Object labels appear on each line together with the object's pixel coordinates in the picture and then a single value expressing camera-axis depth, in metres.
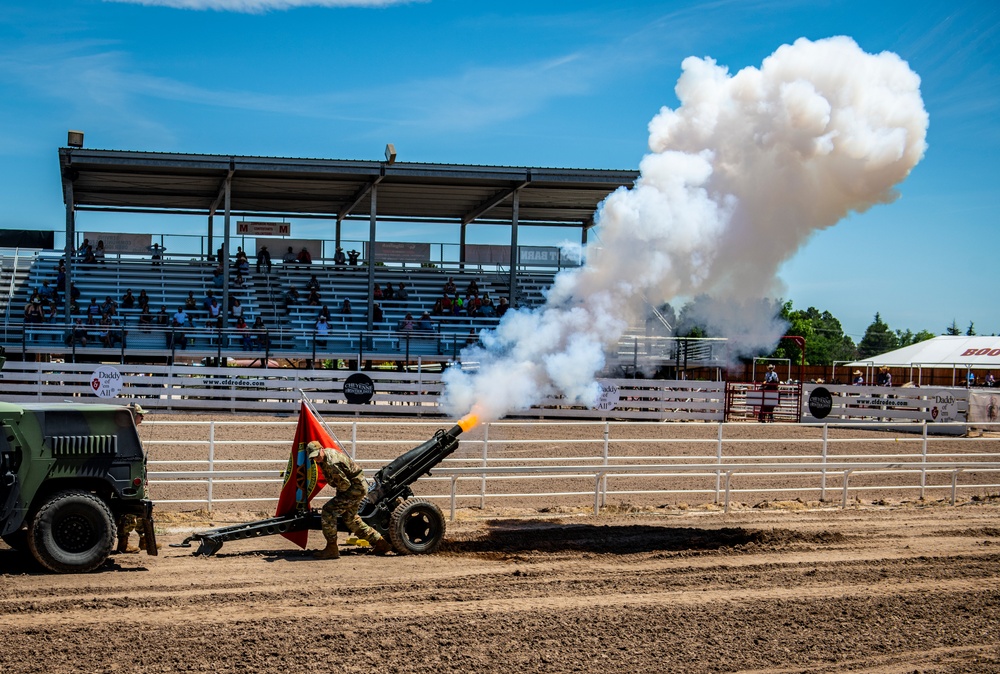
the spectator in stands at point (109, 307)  31.88
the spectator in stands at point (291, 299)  35.04
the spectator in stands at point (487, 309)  34.56
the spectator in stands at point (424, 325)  33.22
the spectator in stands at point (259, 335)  28.34
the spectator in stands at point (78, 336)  29.02
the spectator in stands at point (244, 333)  28.25
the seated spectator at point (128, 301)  32.99
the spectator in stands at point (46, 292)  32.62
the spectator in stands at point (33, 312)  31.01
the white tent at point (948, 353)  43.19
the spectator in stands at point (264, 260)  36.84
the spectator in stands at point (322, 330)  29.90
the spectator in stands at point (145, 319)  31.56
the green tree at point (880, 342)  116.19
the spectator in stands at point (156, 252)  36.68
